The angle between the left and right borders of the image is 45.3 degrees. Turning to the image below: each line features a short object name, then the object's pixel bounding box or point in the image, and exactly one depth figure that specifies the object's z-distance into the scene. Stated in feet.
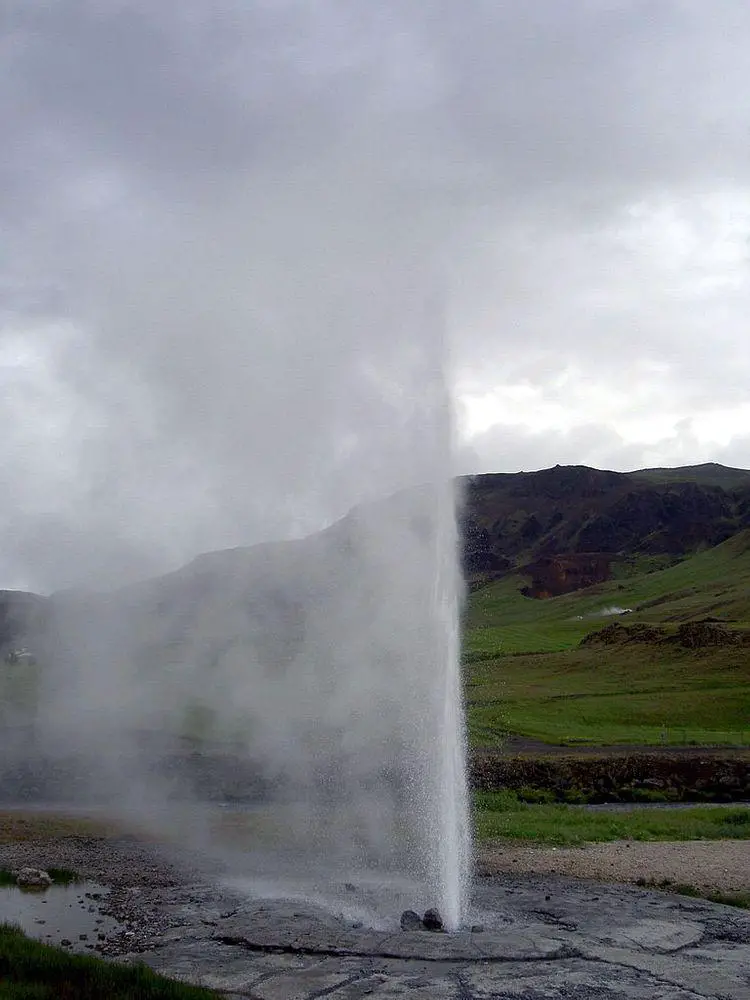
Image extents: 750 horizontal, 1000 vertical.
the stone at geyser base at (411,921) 48.78
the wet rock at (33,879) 63.62
